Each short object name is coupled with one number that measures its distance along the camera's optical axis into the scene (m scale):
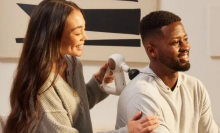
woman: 1.76
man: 1.76
